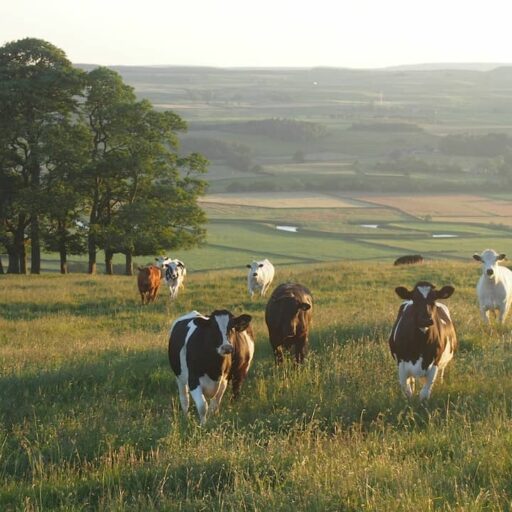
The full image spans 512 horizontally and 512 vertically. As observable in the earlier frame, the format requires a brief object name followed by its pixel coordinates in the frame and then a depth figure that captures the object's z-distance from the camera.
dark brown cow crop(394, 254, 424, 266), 39.03
